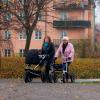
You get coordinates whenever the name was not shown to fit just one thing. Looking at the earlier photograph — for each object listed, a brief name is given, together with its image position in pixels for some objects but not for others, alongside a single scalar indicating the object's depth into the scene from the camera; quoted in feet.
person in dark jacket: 65.05
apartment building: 248.28
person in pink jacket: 65.62
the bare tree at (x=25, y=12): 95.25
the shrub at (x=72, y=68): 82.38
